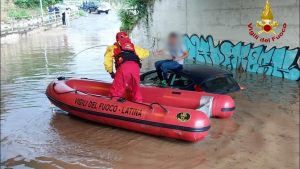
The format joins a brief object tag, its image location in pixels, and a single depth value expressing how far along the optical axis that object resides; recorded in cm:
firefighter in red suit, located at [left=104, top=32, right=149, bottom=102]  559
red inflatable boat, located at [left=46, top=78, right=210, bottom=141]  478
